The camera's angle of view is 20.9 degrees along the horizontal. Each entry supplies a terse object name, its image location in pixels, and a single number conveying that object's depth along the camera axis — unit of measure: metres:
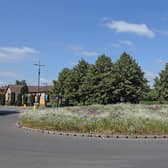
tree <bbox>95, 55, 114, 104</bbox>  70.88
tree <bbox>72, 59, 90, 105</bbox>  75.76
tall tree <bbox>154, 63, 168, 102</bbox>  69.19
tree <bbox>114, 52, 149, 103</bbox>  71.06
